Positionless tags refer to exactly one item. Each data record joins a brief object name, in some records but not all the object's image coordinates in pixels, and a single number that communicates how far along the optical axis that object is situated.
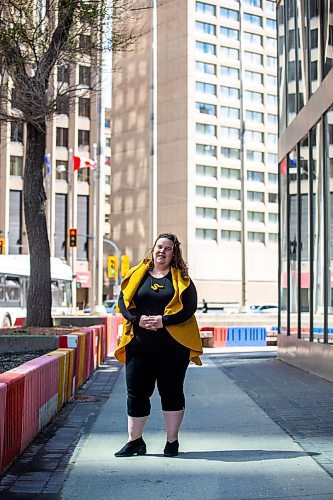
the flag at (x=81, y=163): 43.22
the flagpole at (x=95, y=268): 39.50
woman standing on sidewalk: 6.51
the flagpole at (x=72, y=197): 60.86
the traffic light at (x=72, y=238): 40.88
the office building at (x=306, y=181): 13.38
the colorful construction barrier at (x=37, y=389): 6.22
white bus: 29.58
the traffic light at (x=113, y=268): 41.53
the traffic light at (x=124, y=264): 39.65
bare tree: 13.91
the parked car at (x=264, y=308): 56.03
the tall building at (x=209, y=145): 72.69
